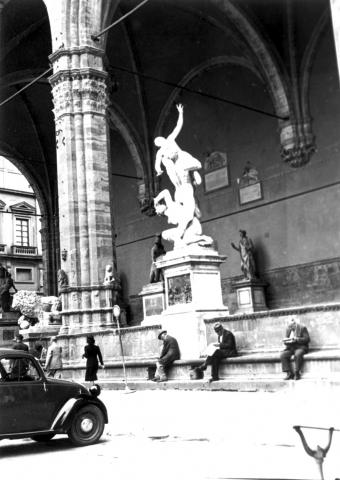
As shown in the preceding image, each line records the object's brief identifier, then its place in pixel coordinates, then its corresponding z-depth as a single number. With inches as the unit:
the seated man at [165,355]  514.0
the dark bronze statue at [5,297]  1023.6
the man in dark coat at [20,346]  574.8
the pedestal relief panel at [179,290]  533.3
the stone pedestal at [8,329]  895.5
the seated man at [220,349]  471.8
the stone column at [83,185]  667.4
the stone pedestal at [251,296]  965.8
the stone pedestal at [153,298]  732.0
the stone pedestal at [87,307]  660.7
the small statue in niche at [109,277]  669.3
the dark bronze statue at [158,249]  968.4
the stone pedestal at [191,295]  521.0
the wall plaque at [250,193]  1002.1
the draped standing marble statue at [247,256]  970.7
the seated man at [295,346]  421.1
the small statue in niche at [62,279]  670.5
